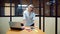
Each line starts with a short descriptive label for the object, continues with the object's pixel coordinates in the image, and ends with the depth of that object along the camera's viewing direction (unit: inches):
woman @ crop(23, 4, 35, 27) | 73.9
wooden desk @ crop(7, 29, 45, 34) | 48.8
